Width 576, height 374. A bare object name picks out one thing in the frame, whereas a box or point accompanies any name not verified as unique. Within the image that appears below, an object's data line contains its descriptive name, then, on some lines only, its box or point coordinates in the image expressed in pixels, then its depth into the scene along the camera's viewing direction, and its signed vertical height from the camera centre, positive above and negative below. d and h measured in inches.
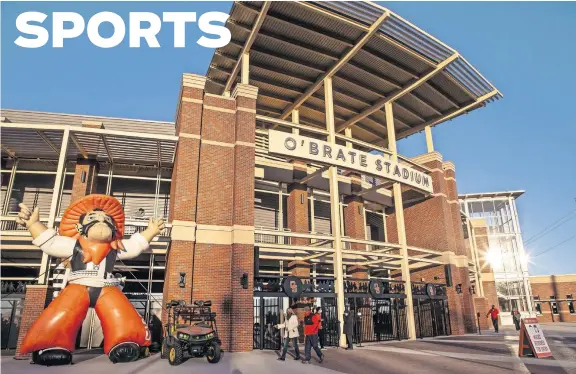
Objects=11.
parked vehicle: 430.3 -44.6
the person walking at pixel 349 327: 599.8 -39.3
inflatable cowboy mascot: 404.2 +17.1
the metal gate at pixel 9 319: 687.7 -29.0
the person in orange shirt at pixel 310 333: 451.5 -35.3
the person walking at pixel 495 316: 914.7 -35.5
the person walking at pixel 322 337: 610.9 -54.7
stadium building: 619.8 +251.6
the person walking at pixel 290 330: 461.4 -32.3
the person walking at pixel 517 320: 1007.0 -49.7
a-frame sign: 473.4 -48.9
